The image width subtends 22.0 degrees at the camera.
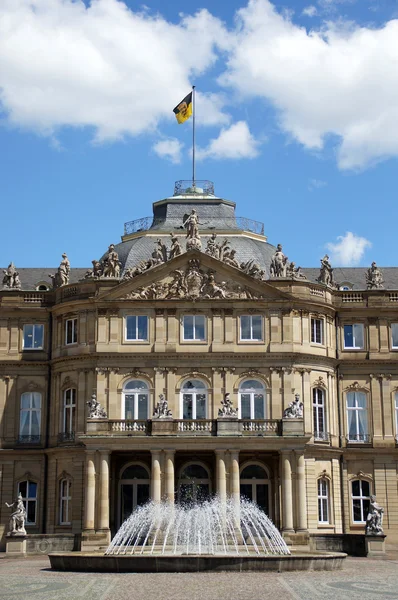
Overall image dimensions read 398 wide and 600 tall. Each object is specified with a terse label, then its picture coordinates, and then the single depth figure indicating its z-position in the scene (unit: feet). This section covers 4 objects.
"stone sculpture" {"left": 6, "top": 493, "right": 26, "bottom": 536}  174.60
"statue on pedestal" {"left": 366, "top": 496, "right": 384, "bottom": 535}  170.40
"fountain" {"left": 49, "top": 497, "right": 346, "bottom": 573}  123.03
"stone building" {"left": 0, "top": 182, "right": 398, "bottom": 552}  193.88
